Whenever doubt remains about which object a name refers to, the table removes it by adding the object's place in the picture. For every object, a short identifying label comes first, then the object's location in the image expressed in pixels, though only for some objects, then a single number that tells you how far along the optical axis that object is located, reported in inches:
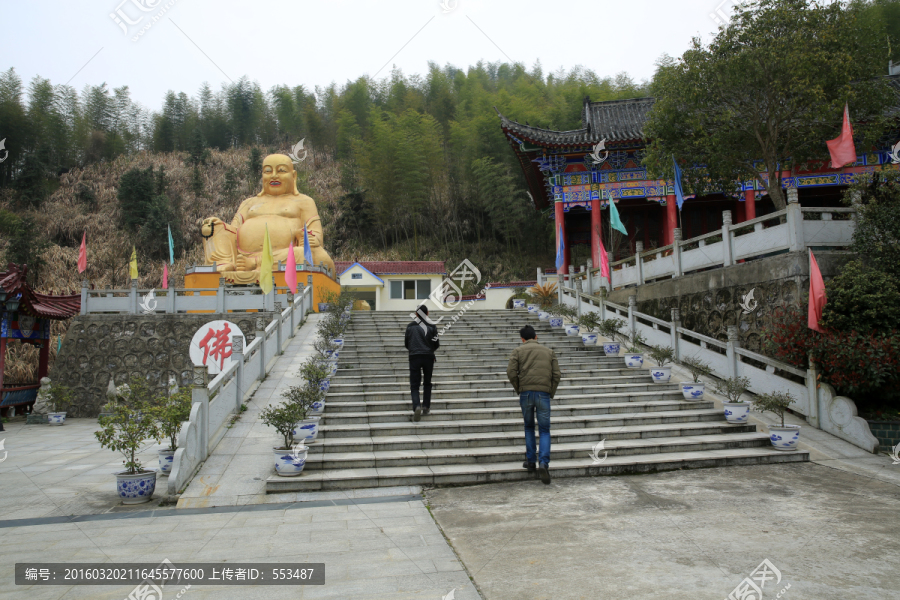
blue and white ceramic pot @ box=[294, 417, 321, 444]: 225.1
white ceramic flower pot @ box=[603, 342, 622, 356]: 370.0
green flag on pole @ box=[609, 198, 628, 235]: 503.5
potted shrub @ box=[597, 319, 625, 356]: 370.9
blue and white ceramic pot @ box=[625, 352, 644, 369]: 344.8
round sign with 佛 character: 482.0
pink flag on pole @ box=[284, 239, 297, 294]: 485.1
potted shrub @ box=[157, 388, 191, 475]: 213.5
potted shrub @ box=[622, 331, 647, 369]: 345.1
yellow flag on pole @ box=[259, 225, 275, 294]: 480.4
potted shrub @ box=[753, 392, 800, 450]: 232.1
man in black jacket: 242.8
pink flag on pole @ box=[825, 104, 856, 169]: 320.8
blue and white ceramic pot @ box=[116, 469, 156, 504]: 191.5
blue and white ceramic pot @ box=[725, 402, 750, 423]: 256.4
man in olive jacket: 193.5
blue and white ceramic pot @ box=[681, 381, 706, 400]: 289.0
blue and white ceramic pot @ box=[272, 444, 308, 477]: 198.5
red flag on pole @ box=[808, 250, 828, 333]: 266.1
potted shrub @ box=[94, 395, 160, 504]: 191.9
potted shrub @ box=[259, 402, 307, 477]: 198.7
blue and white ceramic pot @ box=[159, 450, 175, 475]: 222.1
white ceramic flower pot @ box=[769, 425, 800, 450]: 231.8
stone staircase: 209.0
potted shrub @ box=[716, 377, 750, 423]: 256.7
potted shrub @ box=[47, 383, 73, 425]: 466.3
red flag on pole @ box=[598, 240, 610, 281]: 508.4
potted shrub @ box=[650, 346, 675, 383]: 315.0
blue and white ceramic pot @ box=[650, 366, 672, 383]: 314.7
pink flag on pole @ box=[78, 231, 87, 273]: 623.6
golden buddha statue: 616.4
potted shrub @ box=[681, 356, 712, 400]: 289.3
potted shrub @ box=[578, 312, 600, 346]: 397.4
